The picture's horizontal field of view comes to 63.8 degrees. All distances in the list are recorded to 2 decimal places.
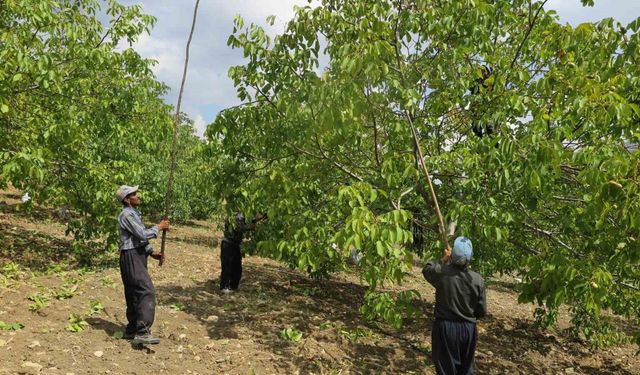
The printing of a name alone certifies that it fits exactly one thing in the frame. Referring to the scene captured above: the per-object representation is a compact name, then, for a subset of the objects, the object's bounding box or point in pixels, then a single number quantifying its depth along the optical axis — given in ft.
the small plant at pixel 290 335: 23.27
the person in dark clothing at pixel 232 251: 29.22
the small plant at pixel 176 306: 25.83
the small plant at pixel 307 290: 35.01
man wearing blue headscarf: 15.44
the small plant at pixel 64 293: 24.56
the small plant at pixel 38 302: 22.06
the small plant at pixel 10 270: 27.22
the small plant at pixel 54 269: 29.73
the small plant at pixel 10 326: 19.68
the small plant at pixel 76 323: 20.54
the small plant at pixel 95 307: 23.25
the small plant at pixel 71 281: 27.50
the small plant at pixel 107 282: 28.22
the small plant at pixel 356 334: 25.27
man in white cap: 19.44
